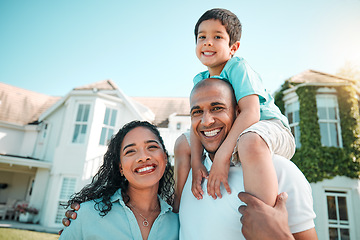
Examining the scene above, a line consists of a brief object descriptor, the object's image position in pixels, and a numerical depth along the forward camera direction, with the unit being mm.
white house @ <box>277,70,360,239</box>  10312
